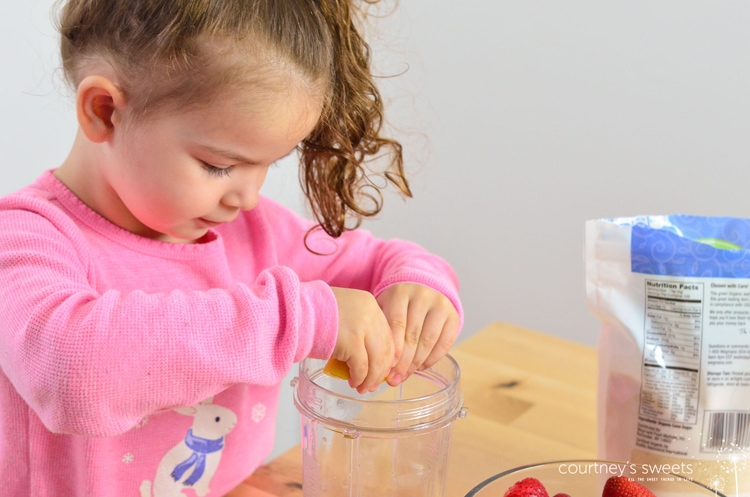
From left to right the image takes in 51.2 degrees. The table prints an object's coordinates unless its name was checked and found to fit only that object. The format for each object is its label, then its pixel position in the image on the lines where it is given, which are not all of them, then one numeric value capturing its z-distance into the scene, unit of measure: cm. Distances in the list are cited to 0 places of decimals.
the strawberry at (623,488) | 55
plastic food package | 59
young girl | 51
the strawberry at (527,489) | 54
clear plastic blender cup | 57
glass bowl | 58
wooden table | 72
